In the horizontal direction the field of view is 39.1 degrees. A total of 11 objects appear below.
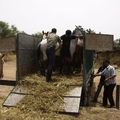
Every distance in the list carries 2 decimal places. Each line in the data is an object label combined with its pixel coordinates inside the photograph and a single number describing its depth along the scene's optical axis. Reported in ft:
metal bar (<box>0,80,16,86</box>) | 16.57
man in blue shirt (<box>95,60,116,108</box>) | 17.30
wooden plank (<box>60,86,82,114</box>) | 14.62
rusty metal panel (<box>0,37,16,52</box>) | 16.97
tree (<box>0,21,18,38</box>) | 82.96
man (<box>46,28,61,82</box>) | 17.31
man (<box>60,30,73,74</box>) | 18.65
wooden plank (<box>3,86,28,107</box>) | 15.58
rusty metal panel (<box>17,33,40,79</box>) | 17.12
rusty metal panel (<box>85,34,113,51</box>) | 16.00
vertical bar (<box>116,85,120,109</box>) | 17.03
